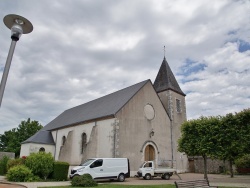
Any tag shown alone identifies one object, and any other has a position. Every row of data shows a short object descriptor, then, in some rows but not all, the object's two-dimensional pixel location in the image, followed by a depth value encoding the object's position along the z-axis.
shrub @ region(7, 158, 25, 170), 14.53
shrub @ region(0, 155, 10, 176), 17.42
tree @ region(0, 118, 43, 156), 33.60
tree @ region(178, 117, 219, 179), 14.44
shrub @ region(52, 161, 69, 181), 13.94
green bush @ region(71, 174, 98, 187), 10.81
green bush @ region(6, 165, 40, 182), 12.39
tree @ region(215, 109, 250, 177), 13.25
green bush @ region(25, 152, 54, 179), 13.54
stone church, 17.06
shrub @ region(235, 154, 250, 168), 20.82
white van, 13.25
